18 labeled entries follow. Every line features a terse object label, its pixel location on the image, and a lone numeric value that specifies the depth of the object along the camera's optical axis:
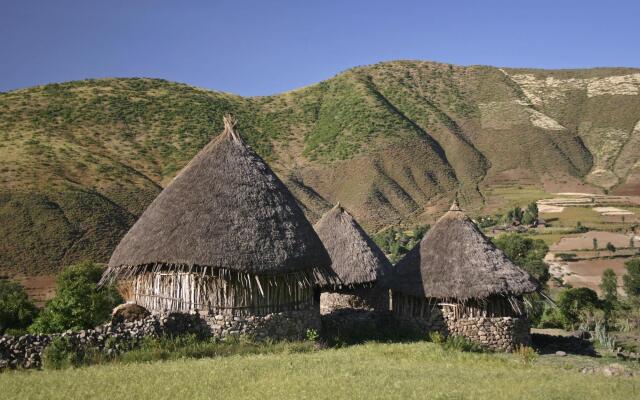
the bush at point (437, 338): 17.76
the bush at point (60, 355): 13.38
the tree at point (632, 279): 42.08
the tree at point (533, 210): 64.70
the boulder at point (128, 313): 16.45
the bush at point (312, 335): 17.09
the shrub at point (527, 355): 15.70
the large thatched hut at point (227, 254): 16.44
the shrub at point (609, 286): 39.38
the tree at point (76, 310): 19.30
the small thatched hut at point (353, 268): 22.44
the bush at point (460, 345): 17.27
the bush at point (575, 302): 31.98
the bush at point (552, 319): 31.09
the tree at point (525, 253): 39.16
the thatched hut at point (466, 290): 19.31
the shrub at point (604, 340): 22.77
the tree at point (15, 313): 24.62
